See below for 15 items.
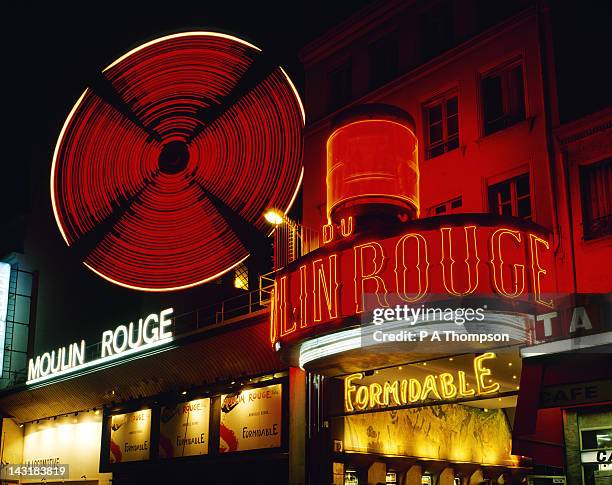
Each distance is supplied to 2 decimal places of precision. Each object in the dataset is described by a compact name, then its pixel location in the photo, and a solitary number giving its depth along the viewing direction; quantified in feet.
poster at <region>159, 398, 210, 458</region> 61.21
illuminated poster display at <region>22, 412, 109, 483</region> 73.97
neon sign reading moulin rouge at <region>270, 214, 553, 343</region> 39.37
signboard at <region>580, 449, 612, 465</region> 37.76
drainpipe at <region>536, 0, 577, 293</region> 42.93
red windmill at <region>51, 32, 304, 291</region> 64.49
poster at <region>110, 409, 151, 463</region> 66.74
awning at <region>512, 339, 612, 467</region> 36.45
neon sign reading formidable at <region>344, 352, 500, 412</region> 43.27
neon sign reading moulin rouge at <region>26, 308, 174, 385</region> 65.05
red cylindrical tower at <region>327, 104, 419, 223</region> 46.39
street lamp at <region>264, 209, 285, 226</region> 50.96
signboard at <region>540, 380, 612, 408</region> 36.31
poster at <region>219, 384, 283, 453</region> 54.95
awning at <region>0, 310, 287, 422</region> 56.29
